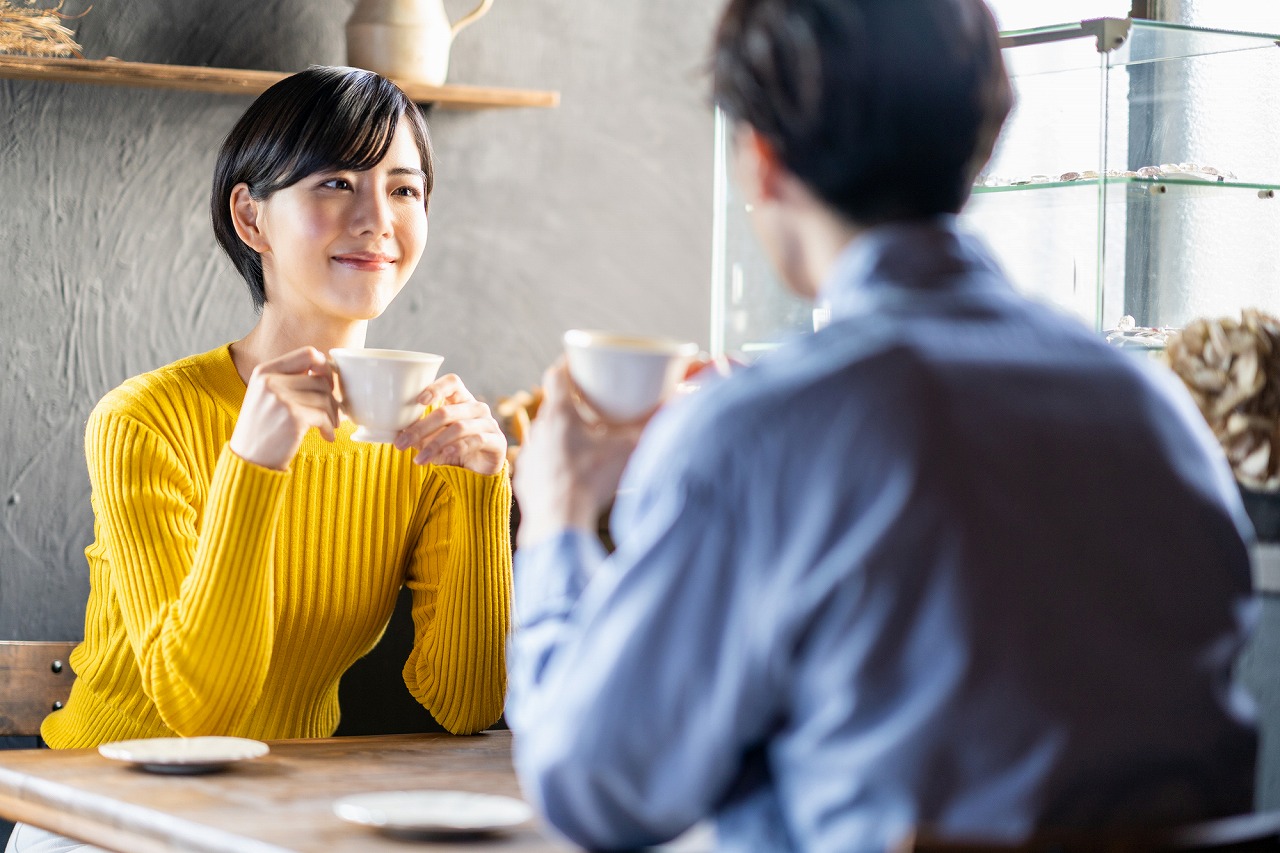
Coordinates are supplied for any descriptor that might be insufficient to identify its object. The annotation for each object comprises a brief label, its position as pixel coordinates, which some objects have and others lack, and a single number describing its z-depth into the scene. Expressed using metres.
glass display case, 3.43
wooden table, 2.69
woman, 3.21
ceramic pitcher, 4.41
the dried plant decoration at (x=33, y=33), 4.09
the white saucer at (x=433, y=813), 2.69
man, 2.35
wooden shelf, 4.11
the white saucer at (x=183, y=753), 2.88
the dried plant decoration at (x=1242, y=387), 2.95
